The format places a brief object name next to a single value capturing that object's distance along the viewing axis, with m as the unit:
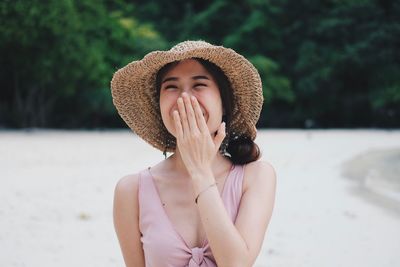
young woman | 1.51
